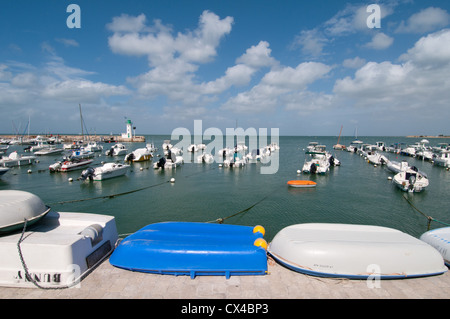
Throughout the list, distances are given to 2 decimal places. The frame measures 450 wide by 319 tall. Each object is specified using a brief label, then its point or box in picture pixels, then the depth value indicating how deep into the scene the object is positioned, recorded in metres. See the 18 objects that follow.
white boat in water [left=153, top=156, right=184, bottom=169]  36.53
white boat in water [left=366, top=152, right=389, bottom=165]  42.47
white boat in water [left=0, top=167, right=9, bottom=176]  29.34
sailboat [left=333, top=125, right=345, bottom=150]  84.39
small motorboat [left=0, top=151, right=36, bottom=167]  35.81
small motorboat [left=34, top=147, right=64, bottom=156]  53.94
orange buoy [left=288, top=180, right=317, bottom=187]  23.80
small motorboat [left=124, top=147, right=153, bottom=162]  44.11
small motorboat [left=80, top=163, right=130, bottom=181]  27.69
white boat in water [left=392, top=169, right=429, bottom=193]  22.38
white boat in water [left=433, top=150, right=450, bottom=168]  39.66
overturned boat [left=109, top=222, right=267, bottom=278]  5.46
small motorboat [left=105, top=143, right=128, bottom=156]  53.96
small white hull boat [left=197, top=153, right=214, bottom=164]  43.25
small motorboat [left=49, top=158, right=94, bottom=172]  32.66
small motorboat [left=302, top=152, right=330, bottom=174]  32.31
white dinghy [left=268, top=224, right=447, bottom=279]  5.45
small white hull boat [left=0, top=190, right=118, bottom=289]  5.02
